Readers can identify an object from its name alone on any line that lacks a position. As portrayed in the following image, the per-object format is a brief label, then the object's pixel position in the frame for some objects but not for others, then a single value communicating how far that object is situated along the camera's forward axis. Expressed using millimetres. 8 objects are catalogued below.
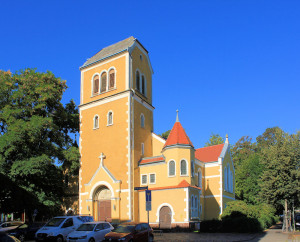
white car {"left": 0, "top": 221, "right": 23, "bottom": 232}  26269
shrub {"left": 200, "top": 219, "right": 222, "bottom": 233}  28641
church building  31188
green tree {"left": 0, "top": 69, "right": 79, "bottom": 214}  30828
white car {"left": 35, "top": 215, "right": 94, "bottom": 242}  19250
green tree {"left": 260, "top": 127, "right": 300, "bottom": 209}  26922
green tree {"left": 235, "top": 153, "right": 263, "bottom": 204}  47469
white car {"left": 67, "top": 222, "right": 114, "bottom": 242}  18000
